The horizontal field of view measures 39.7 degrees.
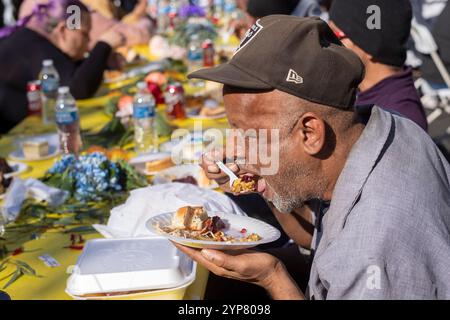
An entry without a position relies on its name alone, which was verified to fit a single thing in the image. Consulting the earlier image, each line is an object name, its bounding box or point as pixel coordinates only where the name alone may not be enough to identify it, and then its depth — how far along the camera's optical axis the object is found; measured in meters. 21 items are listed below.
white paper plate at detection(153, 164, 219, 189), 3.13
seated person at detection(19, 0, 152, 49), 6.15
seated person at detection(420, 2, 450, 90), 4.98
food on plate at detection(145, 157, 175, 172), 3.26
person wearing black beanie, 3.26
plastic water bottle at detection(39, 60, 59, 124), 4.33
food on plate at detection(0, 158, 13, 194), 2.99
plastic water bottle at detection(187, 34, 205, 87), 5.75
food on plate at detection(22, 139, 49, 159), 3.49
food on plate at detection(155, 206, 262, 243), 2.13
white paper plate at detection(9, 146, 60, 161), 3.50
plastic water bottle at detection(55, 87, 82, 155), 3.58
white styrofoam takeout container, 2.00
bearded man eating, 1.62
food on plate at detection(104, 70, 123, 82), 5.41
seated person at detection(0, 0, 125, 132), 4.73
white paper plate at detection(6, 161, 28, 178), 3.23
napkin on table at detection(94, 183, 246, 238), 2.54
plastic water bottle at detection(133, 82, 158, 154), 3.72
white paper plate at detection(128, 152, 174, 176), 3.27
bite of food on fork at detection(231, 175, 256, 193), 2.29
